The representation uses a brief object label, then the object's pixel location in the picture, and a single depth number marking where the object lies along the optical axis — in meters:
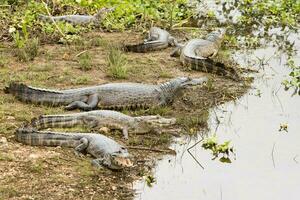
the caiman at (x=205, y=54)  17.23
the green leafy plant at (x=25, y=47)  17.58
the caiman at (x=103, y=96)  14.07
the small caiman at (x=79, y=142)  11.21
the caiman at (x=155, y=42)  19.31
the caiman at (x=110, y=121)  12.76
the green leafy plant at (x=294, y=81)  16.31
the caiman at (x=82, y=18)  21.20
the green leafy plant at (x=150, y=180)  10.61
